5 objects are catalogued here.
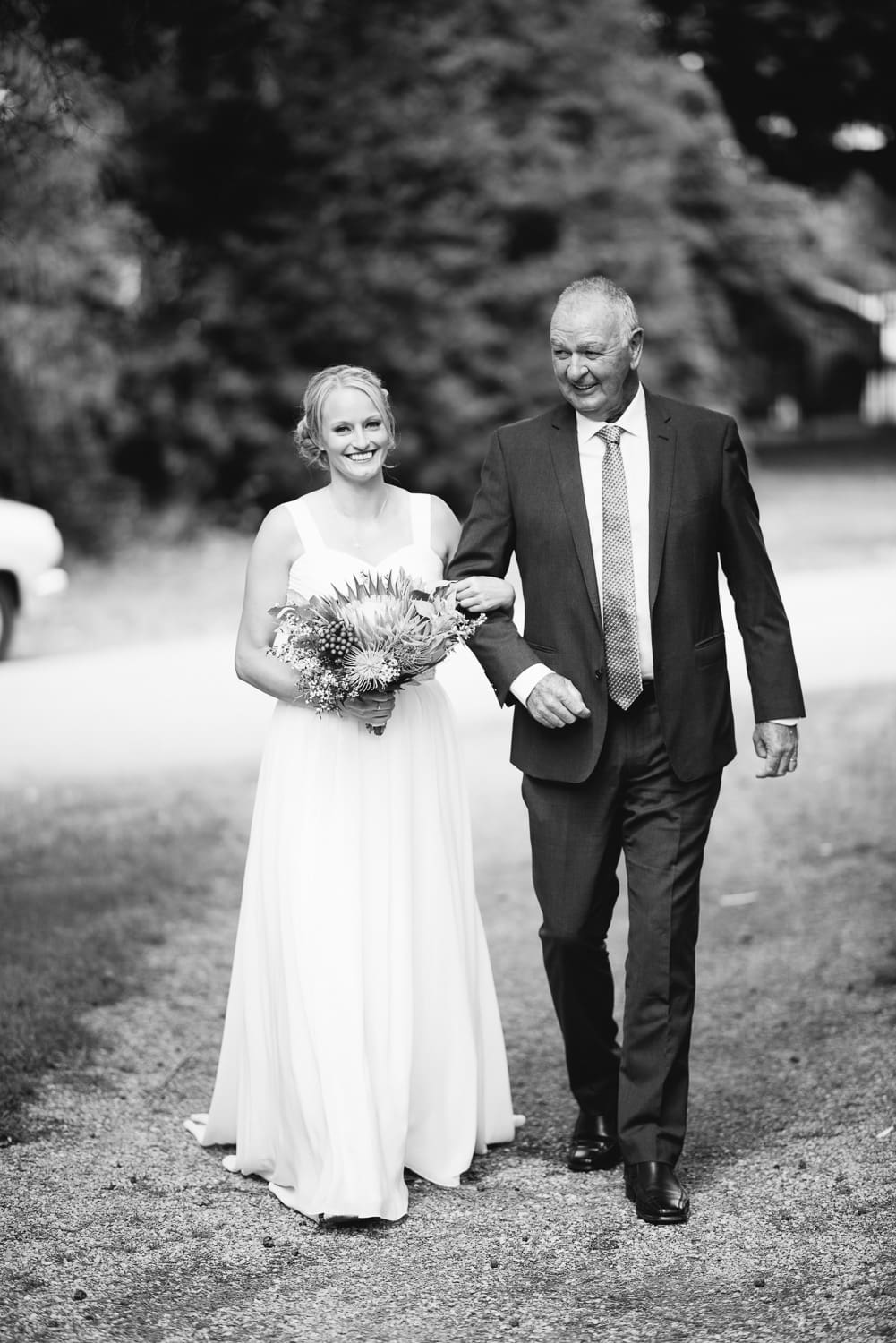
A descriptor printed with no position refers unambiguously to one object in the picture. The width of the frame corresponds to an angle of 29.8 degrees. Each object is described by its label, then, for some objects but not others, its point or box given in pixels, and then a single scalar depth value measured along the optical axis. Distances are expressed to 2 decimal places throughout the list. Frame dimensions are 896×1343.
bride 4.50
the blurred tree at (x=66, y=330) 16.42
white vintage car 12.91
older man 4.41
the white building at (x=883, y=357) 52.78
